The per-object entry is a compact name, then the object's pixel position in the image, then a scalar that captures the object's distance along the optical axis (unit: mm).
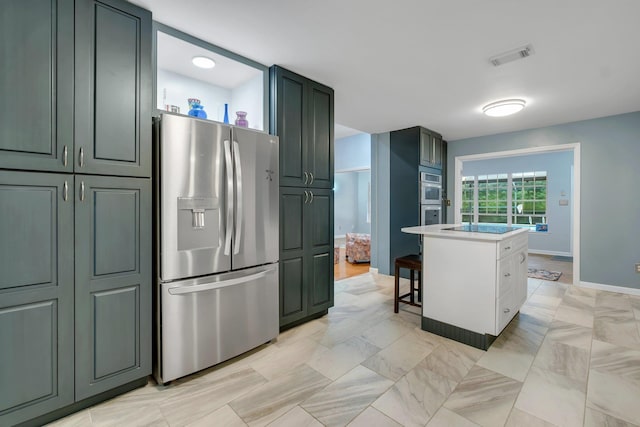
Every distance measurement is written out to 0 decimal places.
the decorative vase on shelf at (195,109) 2158
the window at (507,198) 7078
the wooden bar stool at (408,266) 2977
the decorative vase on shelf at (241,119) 2402
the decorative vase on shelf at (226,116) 2328
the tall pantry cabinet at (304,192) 2600
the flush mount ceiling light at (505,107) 3291
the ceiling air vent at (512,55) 2271
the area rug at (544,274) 4688
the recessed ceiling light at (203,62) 2291
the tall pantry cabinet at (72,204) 1407
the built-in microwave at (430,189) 4516
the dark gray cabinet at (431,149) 4539
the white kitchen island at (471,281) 2289
